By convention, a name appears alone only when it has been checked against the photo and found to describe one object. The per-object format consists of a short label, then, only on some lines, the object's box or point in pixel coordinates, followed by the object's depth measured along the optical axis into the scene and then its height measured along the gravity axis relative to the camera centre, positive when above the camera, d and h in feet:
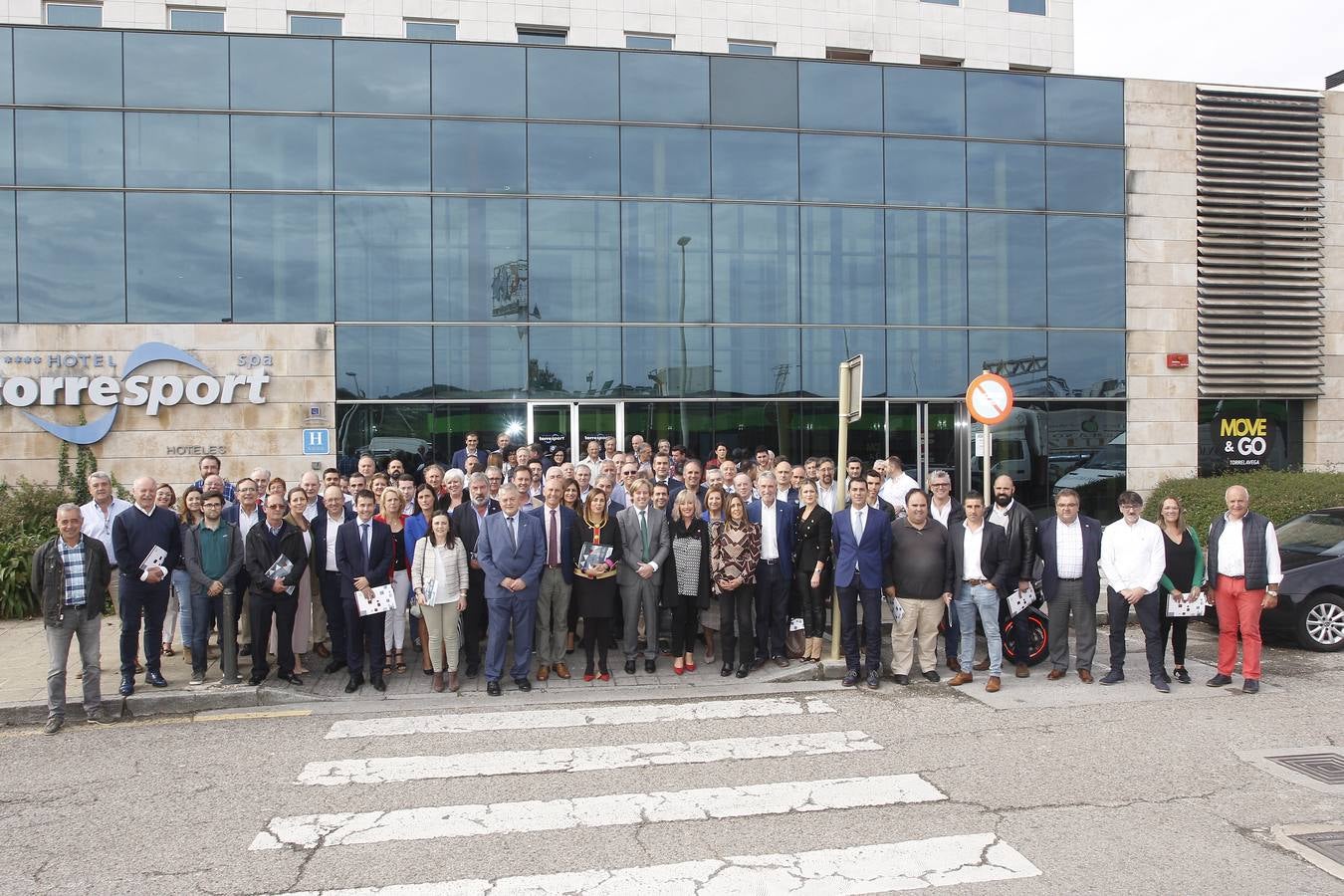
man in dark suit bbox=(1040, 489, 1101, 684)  28.17 -3.77
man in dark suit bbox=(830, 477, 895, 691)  28.17 -3.42
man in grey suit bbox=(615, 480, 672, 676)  29.66 -3.22
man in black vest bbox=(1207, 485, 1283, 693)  27.48 -3.56
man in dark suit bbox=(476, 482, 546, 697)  27.86 -3.50
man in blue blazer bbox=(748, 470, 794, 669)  29.86 -3.47
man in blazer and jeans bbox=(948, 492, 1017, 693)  28.07 -3.61
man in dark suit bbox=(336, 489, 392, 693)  27.78 -3.26
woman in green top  28.02 -3.24
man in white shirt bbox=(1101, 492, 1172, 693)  27.66 -3.60
